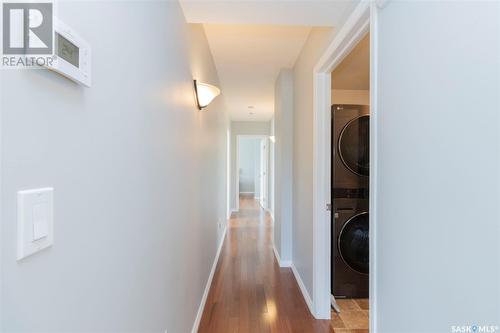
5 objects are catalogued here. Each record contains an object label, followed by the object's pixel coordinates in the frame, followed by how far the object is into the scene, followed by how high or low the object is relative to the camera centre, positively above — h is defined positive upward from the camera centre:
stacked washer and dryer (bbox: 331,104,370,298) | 2.38 -0.14
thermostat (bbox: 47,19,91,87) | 0.54 +0.26
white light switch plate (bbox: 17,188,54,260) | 0.47 -0.10
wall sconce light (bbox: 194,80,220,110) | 2.00 +0.60
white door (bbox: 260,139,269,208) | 7.46 -0.15
